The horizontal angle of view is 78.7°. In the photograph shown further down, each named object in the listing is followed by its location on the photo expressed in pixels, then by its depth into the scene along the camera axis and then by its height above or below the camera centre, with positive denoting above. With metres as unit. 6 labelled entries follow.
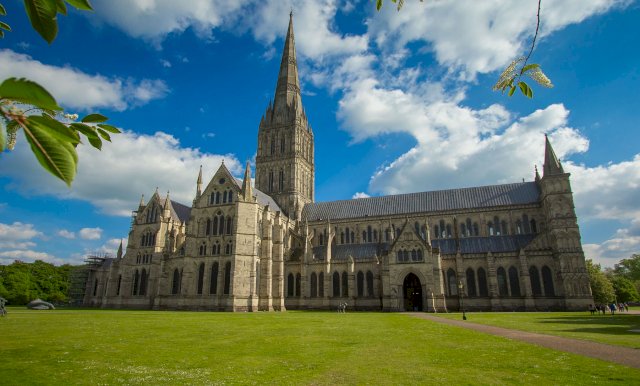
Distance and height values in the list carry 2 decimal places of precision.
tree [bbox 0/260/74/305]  76.62 +3.10
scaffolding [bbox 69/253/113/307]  79.88 +3.17
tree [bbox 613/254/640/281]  97.91 +6.62
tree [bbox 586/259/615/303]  61.57 +0.84
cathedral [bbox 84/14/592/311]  48.88 +5.81
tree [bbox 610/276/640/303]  74.06 +0.97
